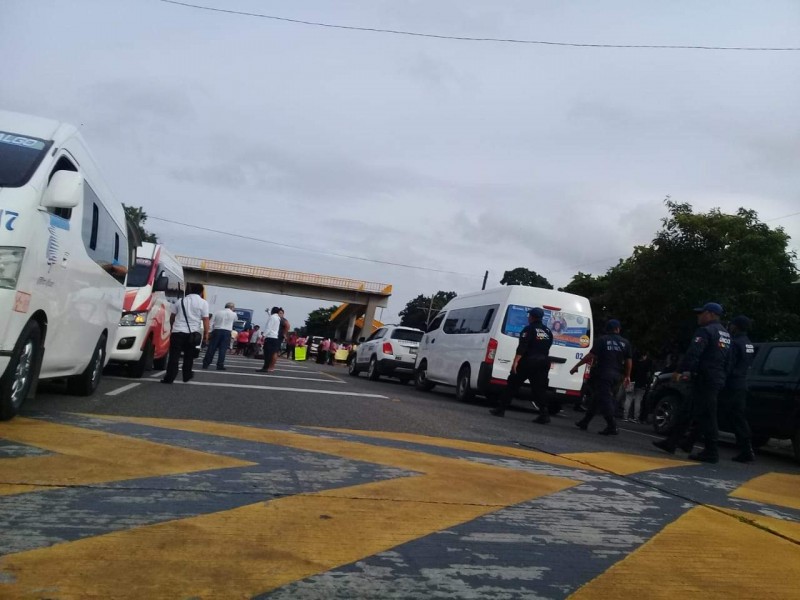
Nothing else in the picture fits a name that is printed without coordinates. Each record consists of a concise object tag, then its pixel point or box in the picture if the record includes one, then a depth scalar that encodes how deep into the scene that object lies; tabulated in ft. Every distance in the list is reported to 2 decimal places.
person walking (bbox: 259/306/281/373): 58.49
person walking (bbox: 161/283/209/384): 37.60
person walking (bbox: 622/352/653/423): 61.26
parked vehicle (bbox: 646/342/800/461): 37.58
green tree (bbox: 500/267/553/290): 188.93
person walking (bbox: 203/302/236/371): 55.06
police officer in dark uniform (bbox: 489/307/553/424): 38.99
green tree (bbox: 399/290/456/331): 271.00
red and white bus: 38.63
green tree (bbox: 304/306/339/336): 419.54
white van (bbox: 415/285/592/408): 46.44
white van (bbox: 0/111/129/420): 17.49
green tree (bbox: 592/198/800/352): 77.41
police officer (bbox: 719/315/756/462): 30.25
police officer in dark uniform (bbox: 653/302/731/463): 28.27
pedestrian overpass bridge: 191.11
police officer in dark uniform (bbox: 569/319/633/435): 36.63
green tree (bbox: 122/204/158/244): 214.55
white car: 69.00
